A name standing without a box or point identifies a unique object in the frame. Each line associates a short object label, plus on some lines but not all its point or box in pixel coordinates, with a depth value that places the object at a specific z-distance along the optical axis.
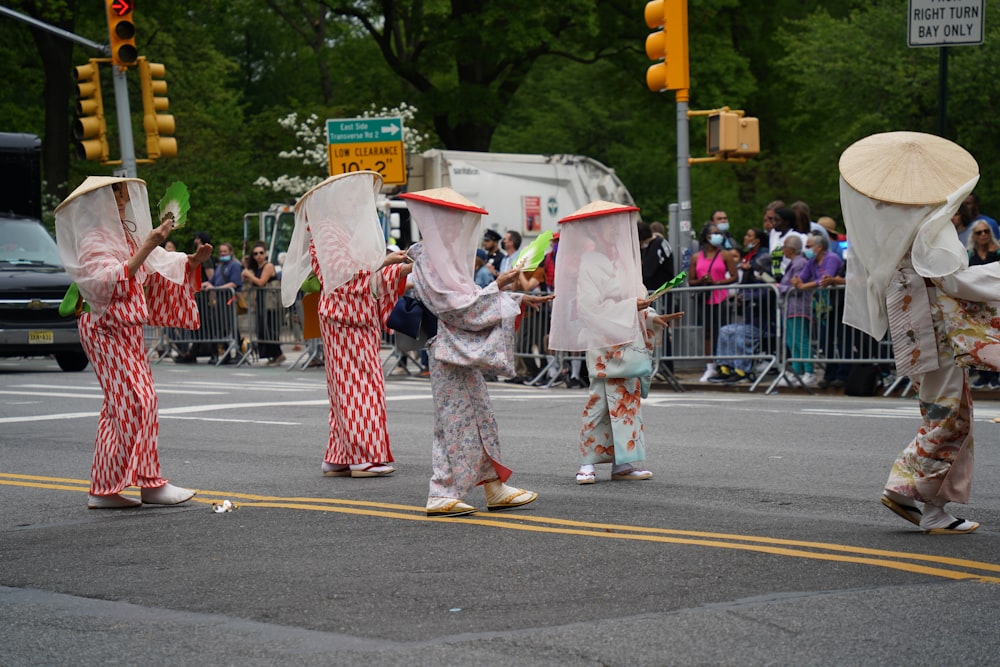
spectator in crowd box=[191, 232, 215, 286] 22.89
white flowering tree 42.19
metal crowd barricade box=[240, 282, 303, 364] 24.11
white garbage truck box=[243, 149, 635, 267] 27.86
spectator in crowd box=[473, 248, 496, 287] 20.03
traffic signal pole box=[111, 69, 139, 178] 24.19
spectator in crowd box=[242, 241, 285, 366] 24.12
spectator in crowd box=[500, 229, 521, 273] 20.58
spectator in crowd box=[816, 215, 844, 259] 18.03
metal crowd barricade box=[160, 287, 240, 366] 24.64
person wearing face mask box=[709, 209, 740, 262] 19.66
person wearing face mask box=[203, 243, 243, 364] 24.77
